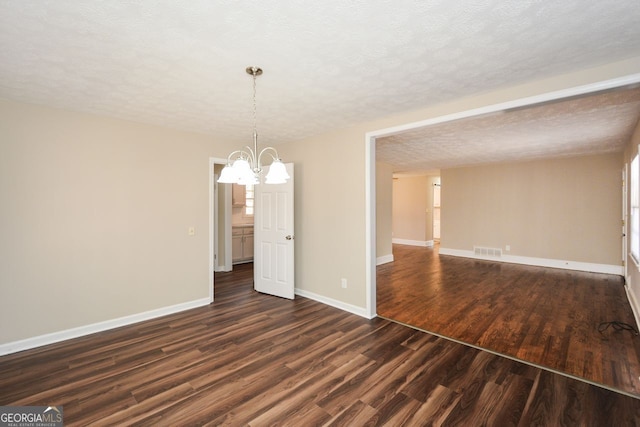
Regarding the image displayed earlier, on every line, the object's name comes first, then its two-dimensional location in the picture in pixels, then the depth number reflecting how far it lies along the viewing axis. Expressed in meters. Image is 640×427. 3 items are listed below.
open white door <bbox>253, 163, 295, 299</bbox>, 4.55
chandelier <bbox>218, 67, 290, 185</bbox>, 2.18
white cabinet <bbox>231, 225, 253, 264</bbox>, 7.21
